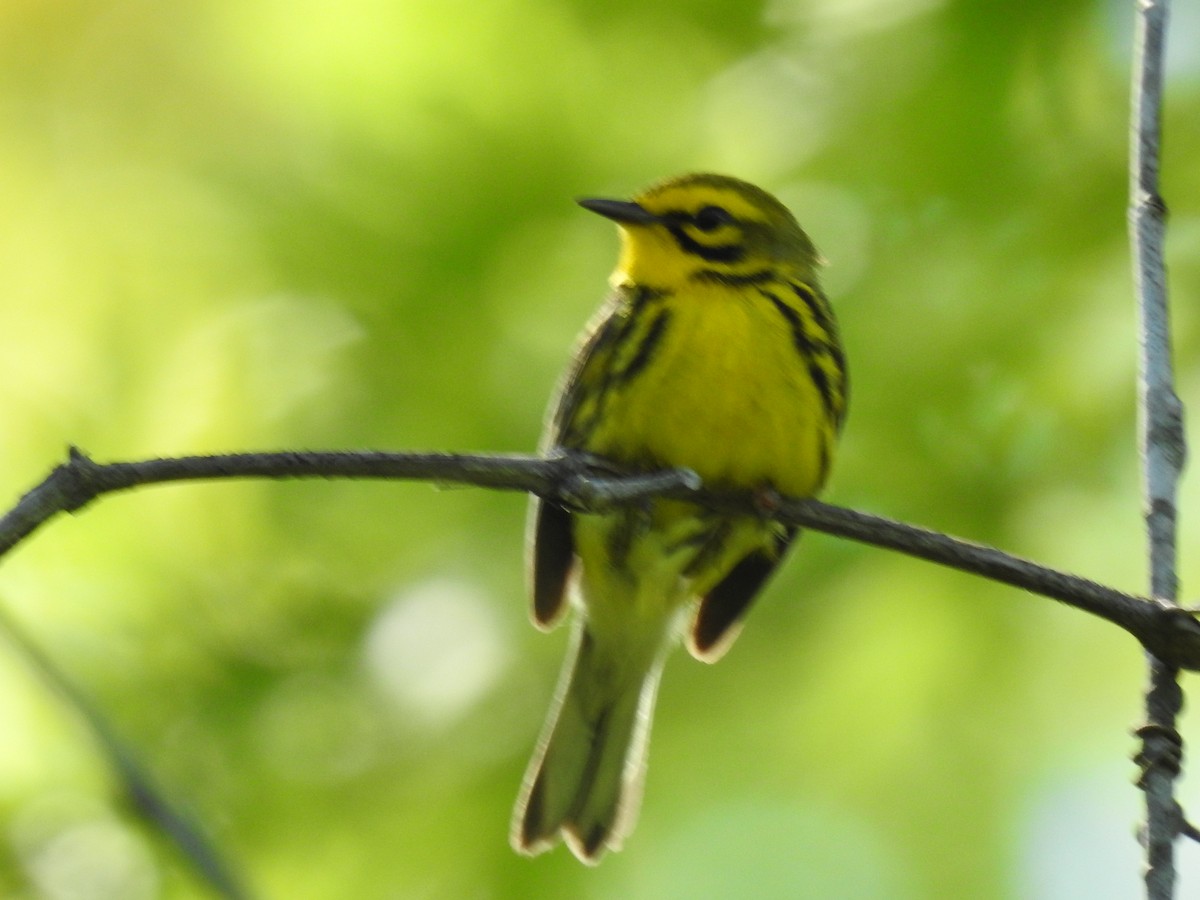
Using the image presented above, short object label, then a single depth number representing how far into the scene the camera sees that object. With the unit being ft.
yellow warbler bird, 23.68
